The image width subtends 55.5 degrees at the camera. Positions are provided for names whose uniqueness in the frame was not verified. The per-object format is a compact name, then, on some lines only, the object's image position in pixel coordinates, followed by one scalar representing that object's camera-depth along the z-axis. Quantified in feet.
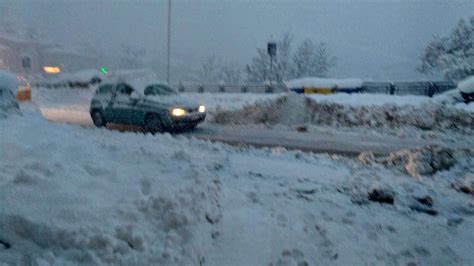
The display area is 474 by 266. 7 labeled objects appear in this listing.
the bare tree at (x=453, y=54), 117.73
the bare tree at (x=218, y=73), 231.71
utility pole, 95.90
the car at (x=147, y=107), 46.73
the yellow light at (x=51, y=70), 180.53
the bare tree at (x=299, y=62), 179.83
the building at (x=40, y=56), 260.42
